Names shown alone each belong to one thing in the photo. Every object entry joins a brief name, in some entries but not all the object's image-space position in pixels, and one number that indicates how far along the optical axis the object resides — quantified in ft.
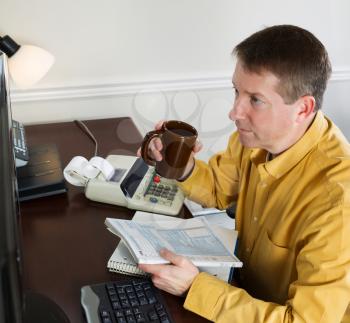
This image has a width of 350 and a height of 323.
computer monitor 1.43
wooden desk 3.07
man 2.94
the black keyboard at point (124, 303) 2.81
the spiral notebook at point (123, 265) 3.21
